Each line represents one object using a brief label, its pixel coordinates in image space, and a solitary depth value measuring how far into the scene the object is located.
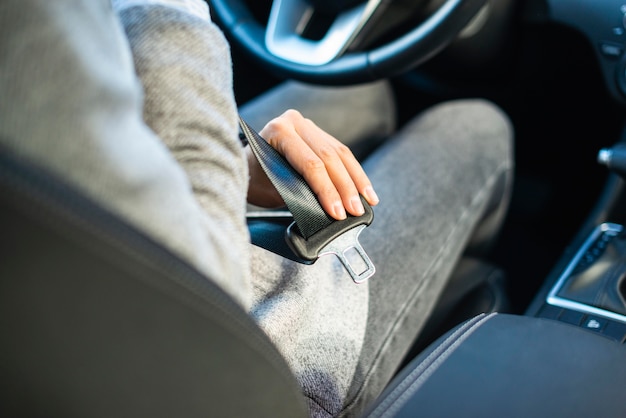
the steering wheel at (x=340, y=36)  0.84
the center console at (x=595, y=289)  0.72
